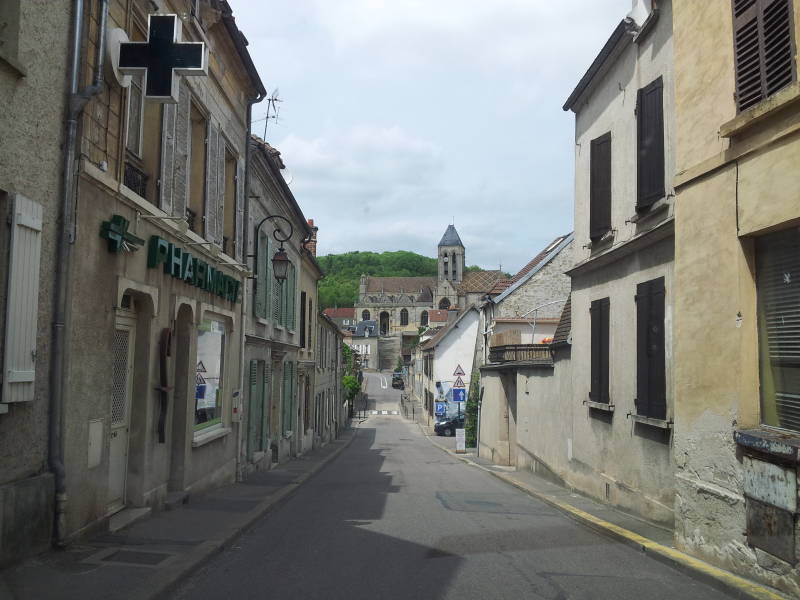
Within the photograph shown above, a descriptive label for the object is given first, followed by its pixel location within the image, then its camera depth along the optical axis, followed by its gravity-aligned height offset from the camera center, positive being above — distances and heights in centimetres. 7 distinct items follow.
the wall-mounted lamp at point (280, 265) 1542 +199
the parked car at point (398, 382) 10171 -273
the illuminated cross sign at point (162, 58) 757 +309
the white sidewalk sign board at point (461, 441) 2942 -307
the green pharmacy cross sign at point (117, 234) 768 +131
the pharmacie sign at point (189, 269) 929 +131
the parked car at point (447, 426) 4538 -384
